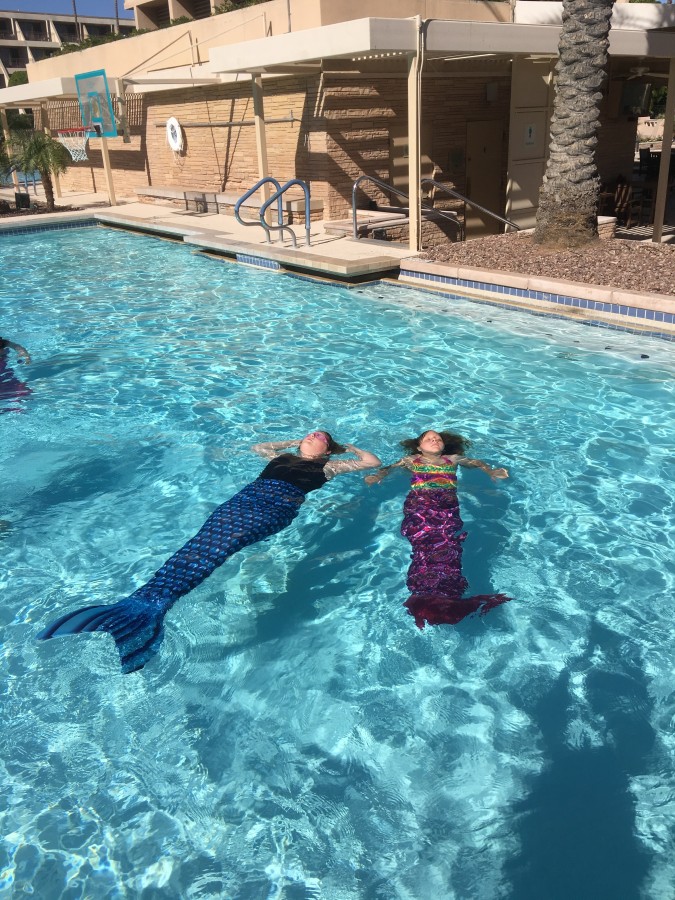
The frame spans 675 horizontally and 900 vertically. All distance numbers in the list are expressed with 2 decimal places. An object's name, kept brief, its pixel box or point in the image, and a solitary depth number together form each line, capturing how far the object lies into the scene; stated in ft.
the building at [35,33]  207.00
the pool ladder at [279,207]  40.34
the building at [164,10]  81.92
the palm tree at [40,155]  64.13
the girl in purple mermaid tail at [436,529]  14.10
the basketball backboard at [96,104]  60.03
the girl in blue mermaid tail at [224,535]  12.23
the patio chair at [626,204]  54.13
